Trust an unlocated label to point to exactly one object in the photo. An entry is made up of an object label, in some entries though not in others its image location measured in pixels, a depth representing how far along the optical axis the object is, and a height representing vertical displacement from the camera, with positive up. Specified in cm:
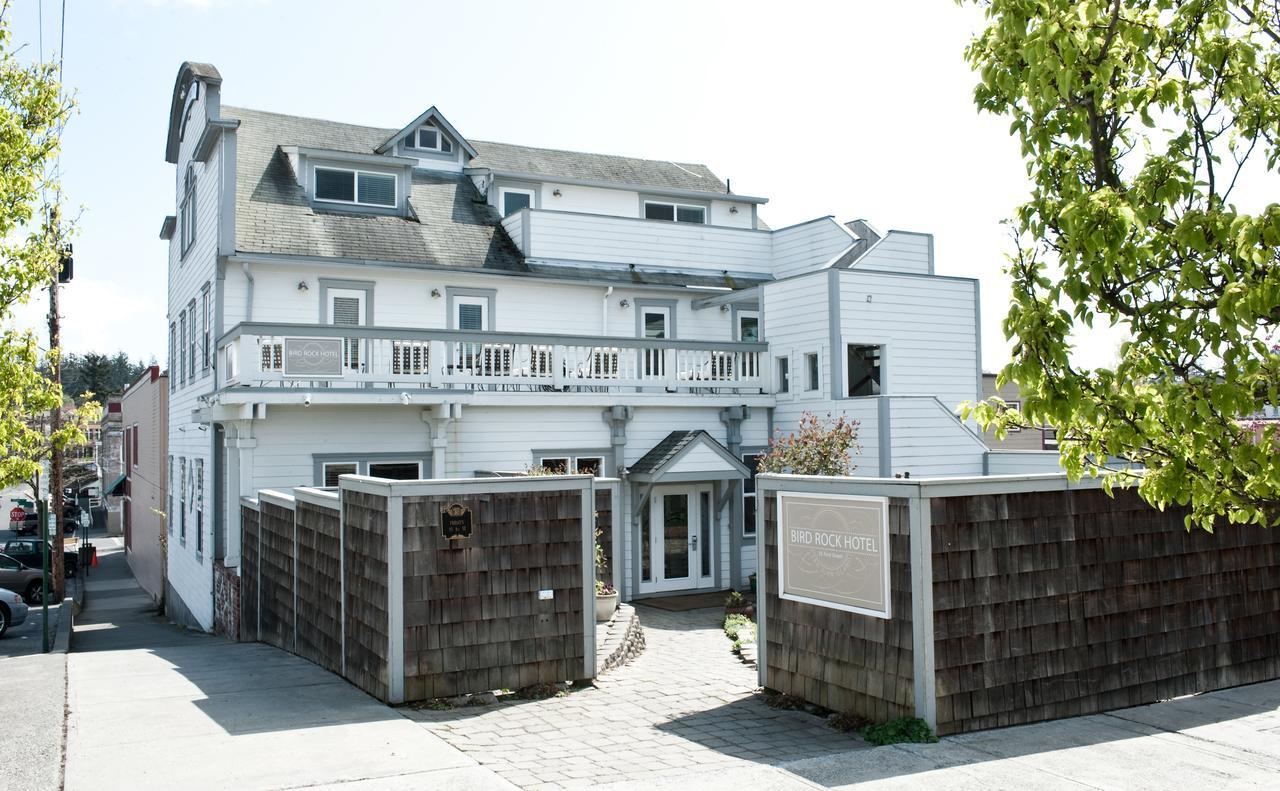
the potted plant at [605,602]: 1421 -227
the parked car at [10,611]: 2289 -363
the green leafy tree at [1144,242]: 529 +94
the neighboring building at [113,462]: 4763 -100
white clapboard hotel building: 1770 +168
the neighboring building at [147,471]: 2973 -94
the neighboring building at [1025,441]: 2360 -34
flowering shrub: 1747 -34
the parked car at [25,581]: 3098 -403
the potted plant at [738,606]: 1730 -293
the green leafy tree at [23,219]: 1387 +302
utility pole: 2683 -100
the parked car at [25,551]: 3912 -398
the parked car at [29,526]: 5391 -430
